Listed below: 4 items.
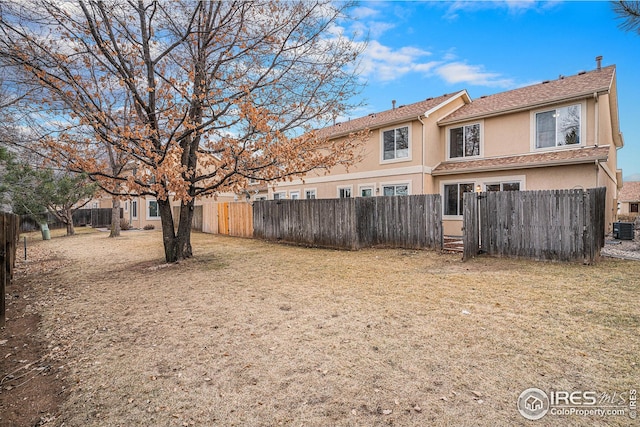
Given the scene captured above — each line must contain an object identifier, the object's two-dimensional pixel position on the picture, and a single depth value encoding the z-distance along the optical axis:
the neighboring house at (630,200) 37.84
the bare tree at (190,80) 7.32
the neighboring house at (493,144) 11.70
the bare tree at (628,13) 6.52
